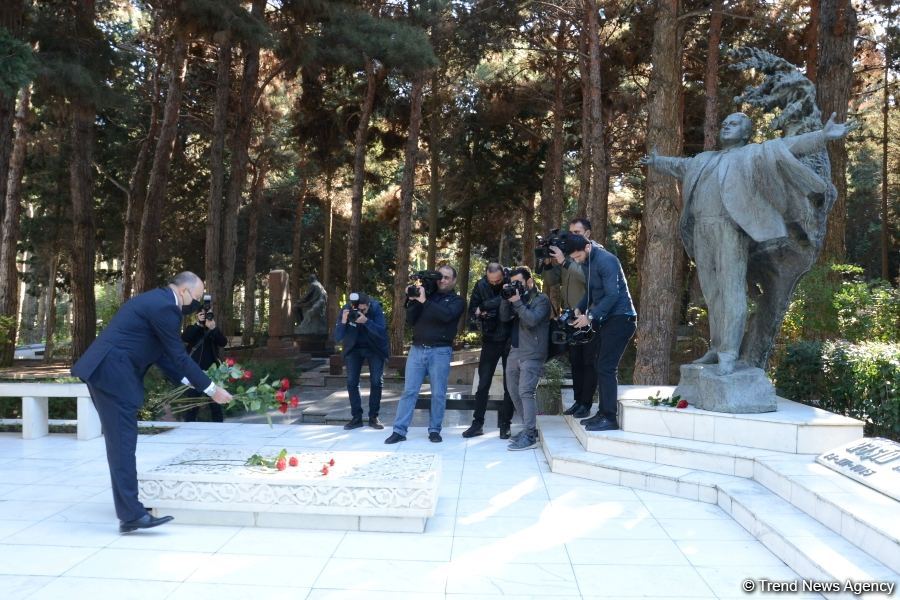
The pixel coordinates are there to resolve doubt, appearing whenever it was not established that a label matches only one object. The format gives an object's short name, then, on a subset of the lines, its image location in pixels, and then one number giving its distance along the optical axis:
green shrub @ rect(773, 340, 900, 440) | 6.36
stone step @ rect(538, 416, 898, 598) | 3.71
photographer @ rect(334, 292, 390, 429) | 7.99
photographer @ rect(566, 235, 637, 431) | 6.36
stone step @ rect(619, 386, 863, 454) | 5.56
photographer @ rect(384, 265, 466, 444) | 7.27
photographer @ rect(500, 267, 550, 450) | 6.84
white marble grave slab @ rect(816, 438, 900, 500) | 4.46
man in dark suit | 4.50
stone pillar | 19.91
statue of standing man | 5.96
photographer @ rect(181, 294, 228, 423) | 8.50
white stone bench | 7.54
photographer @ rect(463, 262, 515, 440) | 7.23
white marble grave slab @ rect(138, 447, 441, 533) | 4.61
